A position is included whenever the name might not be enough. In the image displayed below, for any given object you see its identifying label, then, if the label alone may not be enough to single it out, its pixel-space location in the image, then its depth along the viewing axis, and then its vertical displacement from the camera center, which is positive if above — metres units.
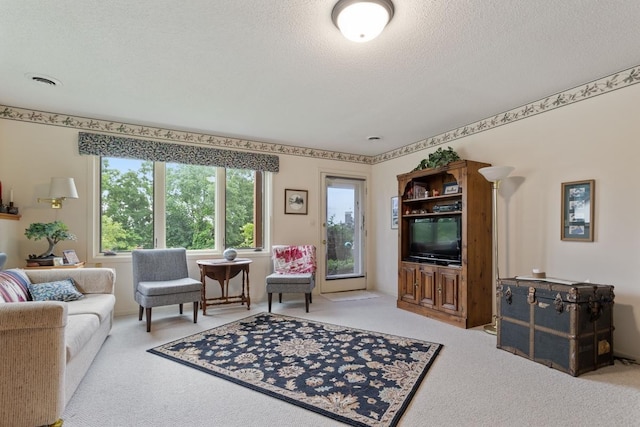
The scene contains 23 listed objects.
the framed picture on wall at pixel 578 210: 2.93 +0.05
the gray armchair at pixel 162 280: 3.44 -0.76
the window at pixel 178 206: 4.16 +0.13
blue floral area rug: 2.05 -1.19
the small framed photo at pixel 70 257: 3.55 -0.46
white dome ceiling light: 1.85 +1.17
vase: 4.32 -0.51
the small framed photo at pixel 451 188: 3.91 +0.33
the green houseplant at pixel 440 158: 3.99 +0.72
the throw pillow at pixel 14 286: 2.31 -0.54
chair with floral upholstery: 4.25 -0.75
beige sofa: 1.65 -0.77
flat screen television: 3.84 -0.31
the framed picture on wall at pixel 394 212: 5.29 +0.05
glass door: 5.52 -0.33
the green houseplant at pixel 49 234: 3.32 -0.19
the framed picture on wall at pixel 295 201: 5.14 +0.23
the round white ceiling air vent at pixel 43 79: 2.82 +1.21
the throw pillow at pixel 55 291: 2.68 -0.64
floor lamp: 3.31 +0.21
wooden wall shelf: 3.25 -0.01
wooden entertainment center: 3.64 -0.41
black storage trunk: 2.46 -0.87
